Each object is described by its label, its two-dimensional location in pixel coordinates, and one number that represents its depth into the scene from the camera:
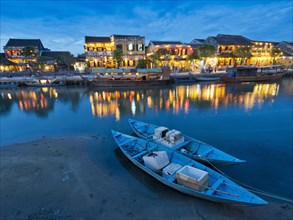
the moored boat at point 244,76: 43.22
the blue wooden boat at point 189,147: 9.32
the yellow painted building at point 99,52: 53.34
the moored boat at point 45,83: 42.47
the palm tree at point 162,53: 49.22
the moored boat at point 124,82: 39.59
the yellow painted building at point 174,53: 54.62
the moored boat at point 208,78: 45.52
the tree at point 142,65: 47.53
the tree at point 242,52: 56.53
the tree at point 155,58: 48.51
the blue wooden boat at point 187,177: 6.65
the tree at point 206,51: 50.06
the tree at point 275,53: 63.55
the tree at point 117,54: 48.39
